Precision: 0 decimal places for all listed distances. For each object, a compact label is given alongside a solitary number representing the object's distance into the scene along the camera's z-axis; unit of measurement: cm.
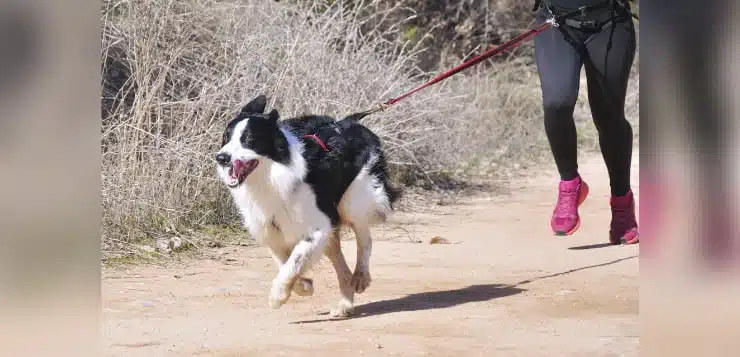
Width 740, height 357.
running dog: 1162
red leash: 1396
